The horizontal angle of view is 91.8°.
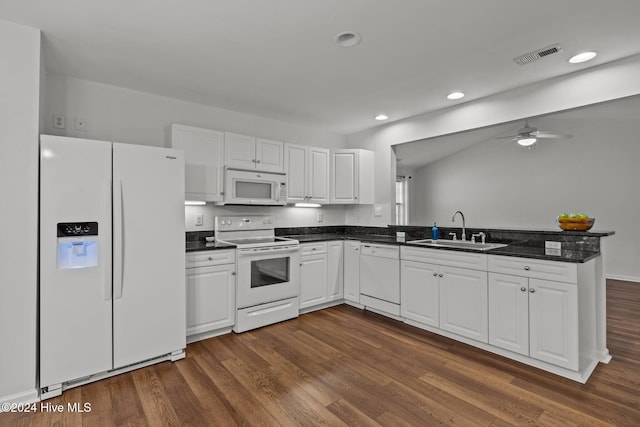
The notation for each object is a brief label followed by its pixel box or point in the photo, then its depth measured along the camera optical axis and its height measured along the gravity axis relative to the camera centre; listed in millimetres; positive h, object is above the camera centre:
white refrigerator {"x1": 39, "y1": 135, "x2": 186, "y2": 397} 2107 -306
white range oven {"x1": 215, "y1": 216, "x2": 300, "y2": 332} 3174 -606
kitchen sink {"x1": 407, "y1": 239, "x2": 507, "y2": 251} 3172 -298
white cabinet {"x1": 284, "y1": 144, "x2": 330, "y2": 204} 3971 +584
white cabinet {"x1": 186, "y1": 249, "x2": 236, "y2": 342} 2883 -723
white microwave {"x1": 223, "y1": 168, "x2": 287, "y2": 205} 3379 +343
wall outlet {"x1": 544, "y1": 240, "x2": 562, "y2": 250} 2631 -251
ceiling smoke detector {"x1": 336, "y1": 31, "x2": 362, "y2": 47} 2146 +1263
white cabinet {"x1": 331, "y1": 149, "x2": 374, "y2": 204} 4383 +589
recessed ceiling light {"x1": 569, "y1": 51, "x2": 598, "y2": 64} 2377 +1243
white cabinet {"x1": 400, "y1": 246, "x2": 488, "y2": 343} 2761 -719
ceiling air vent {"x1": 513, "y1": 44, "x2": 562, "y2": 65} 2309 +1249
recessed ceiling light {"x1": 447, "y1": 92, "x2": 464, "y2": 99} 3198 +1269
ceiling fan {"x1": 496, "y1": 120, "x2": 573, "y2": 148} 3188 +837
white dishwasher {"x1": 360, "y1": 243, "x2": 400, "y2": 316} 3494 -715
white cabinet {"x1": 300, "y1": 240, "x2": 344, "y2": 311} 3732 -711
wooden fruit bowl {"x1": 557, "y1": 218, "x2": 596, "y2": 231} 2621 -71
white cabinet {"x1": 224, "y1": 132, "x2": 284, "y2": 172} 3430 +751
